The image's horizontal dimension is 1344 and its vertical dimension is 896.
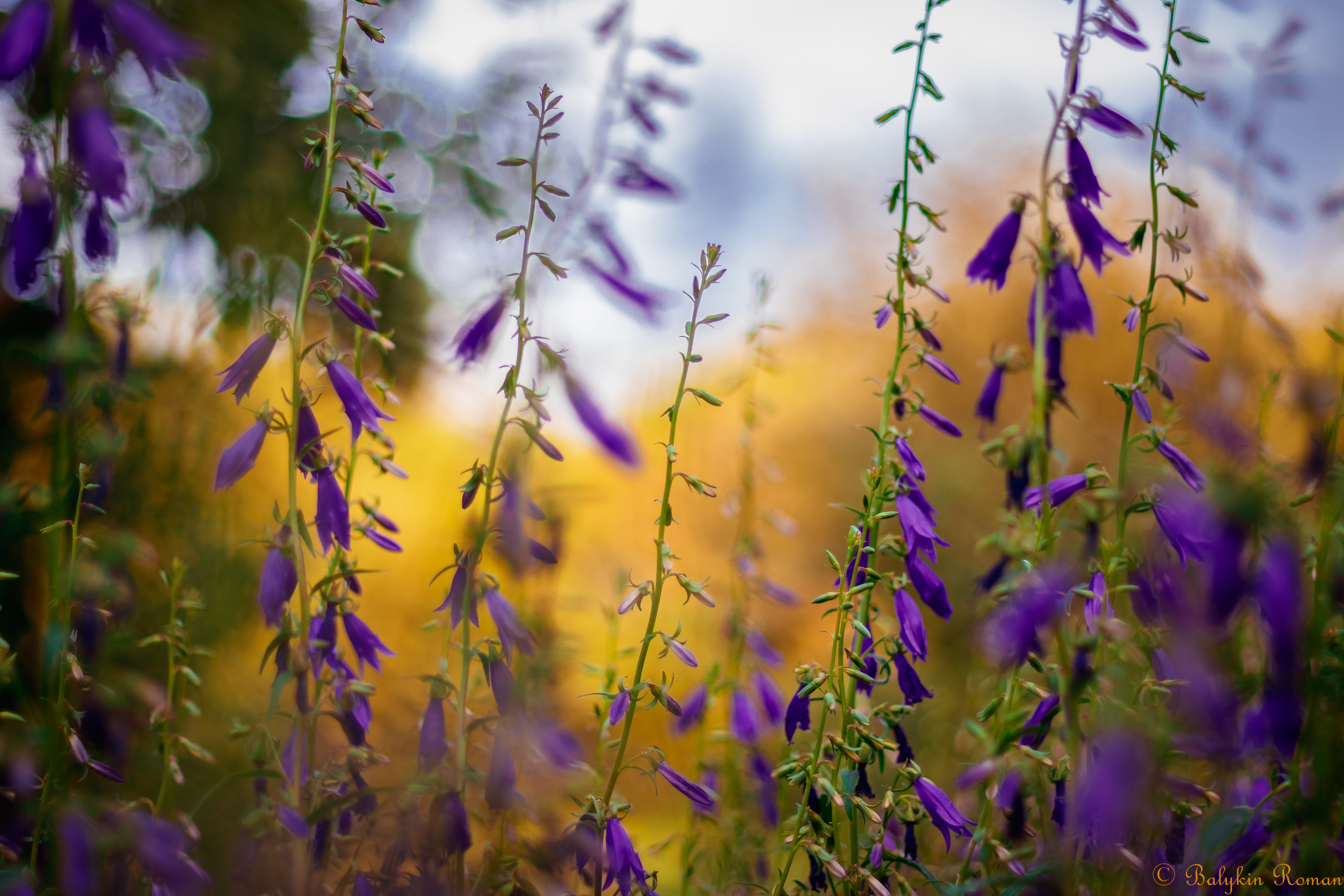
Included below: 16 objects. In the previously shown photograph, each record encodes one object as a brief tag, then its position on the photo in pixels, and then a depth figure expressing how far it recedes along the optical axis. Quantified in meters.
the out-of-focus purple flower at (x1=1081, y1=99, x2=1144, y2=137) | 1.08
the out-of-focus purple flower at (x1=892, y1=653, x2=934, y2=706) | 1.12
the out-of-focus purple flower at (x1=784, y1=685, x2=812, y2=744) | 1.11
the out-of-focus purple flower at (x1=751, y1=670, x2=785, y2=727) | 1.30
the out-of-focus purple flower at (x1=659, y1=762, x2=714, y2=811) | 1.09
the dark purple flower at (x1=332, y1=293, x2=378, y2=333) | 1.08
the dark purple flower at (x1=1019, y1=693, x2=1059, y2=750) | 1.07
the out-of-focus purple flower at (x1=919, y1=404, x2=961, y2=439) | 1.13
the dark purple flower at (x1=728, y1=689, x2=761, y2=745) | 1.28
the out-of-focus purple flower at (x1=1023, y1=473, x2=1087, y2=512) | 1.09
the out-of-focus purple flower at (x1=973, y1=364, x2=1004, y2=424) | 1.13
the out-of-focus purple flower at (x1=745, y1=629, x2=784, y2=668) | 1.30
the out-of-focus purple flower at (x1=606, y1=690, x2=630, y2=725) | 1.10
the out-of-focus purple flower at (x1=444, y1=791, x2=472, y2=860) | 1.04
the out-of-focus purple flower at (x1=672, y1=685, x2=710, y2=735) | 1.26
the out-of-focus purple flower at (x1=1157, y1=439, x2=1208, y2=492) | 1.10
